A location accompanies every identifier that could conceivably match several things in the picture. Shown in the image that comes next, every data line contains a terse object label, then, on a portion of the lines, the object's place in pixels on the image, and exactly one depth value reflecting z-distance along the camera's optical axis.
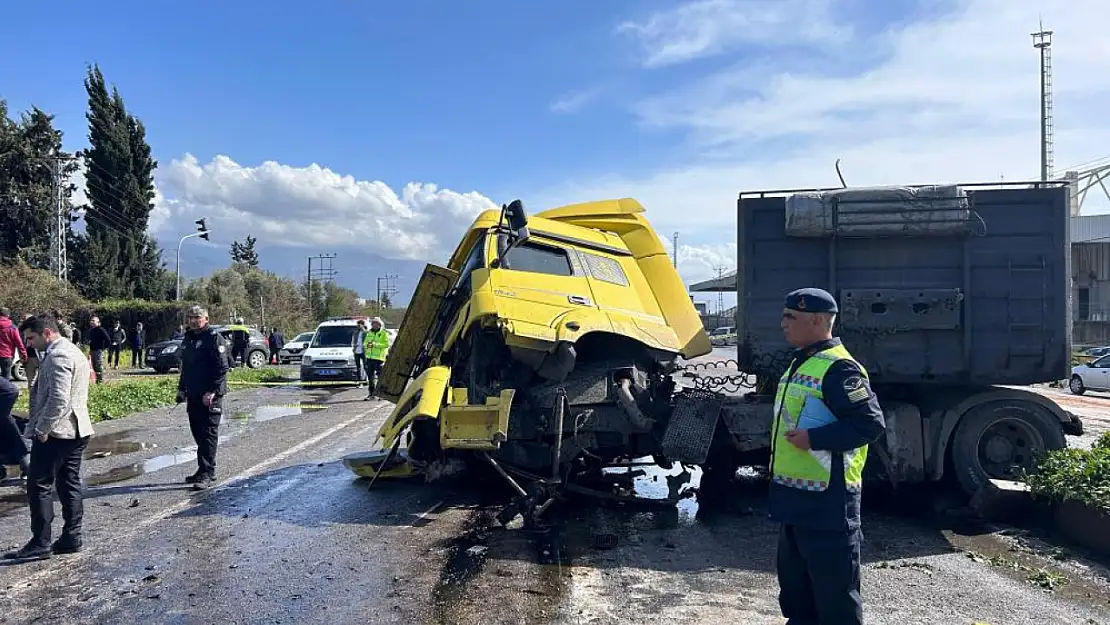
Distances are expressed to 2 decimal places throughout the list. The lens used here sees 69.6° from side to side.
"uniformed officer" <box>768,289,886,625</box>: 3.20
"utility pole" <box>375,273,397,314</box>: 115.40
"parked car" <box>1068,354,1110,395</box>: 22.08
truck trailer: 6.53
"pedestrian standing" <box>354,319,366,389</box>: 19.52
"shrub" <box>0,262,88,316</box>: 30.42
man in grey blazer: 5.37
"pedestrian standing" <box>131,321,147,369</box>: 28.66
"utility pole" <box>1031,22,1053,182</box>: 43.28
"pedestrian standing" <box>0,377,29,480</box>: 7.54
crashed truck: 6.35
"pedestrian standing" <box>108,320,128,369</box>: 26.94
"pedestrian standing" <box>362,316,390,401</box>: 16.84
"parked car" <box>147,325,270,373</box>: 25.88
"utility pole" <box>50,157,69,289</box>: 38.97
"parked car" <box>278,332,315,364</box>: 30.94
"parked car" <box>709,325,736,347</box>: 47.21
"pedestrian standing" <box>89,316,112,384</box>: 19.00
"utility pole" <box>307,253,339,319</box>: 83.44
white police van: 21.39
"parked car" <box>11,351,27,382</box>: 20.46
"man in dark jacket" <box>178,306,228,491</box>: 7.63
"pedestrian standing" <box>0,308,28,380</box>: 12.44
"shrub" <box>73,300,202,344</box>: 38.34
